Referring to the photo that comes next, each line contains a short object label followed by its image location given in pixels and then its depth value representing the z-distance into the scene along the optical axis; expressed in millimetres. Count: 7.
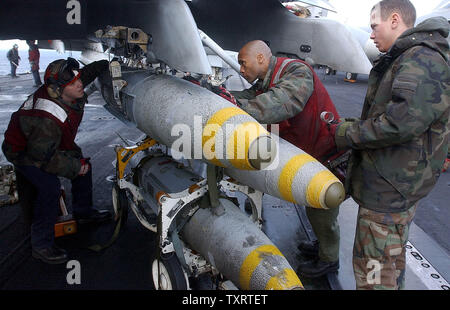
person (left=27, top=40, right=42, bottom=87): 12562
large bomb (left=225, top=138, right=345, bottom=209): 1891
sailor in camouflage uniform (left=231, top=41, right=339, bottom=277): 2242
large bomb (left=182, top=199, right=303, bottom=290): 1991
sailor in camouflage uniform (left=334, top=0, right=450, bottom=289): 1793
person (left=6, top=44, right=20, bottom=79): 15945
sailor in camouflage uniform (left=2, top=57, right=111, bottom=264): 2855
